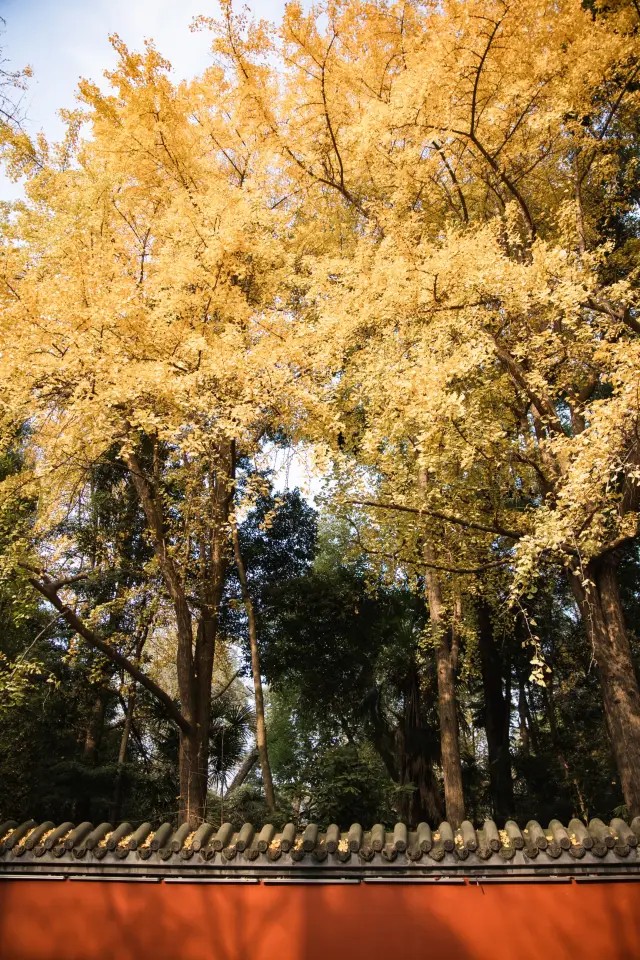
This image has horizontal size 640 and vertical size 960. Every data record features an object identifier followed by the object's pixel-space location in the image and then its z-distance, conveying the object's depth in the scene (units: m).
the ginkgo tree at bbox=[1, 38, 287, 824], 6.95
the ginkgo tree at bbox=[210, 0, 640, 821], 6.10
